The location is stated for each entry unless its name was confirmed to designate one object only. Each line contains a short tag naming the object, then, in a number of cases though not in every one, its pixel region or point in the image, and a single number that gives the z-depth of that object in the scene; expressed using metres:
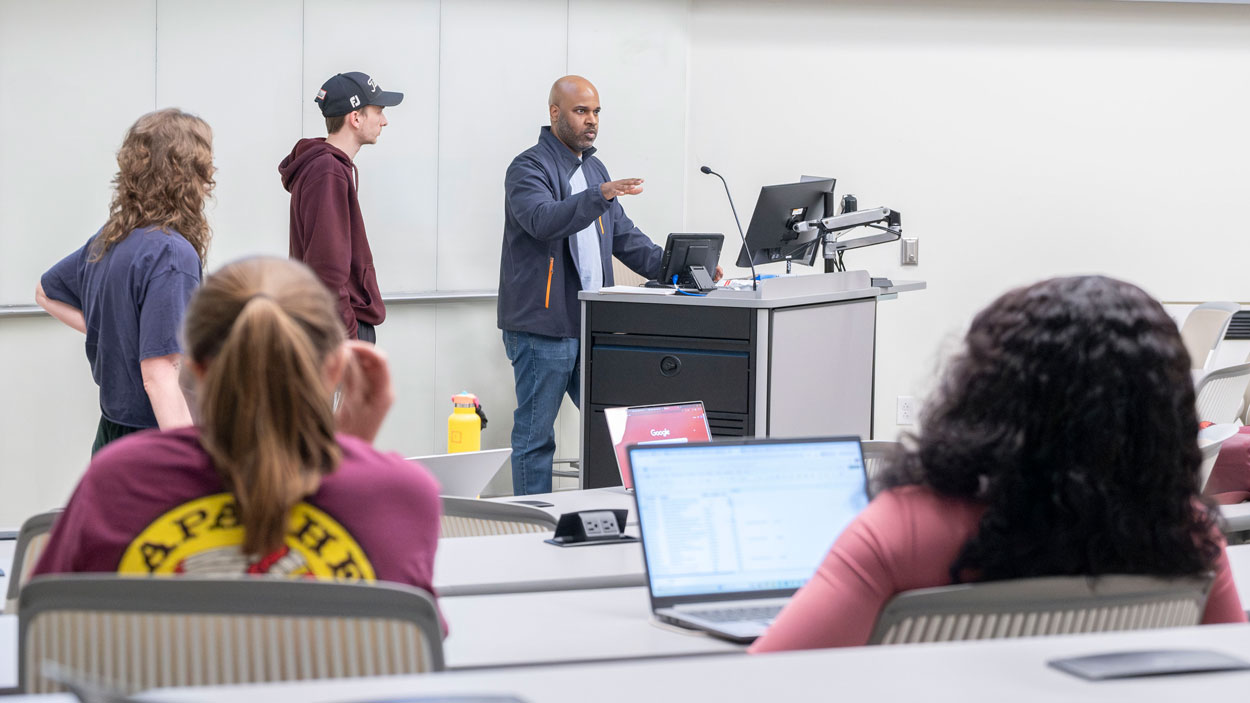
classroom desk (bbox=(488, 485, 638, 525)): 7.65
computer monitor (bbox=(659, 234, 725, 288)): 9.30
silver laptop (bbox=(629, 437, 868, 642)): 5.53
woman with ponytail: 4.06
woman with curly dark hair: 4.10
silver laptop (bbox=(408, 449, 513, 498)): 7.33
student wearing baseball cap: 9.07
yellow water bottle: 8.89
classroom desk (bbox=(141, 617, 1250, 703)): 2.89
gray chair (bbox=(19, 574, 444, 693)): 3.47
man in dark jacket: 9.63
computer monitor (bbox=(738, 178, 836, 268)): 9.53
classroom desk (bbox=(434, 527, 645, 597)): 6.10
